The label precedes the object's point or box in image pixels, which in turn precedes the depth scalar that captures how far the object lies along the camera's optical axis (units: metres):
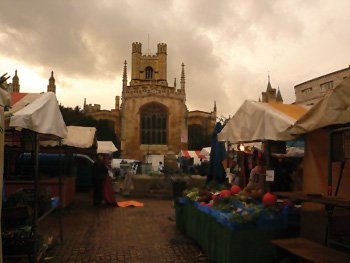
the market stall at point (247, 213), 5.57
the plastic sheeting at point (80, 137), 12.53
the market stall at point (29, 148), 5.61
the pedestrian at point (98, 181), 13.84
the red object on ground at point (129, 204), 13.88
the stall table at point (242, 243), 5.51
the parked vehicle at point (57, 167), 12.49
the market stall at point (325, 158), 4.50
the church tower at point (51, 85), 47.89
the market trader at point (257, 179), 7.80
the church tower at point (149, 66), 67.00
